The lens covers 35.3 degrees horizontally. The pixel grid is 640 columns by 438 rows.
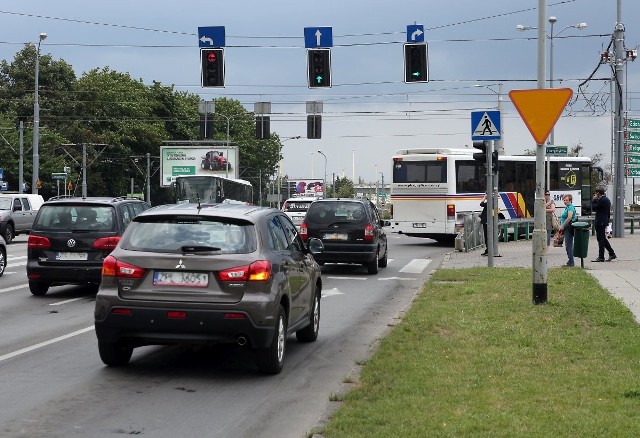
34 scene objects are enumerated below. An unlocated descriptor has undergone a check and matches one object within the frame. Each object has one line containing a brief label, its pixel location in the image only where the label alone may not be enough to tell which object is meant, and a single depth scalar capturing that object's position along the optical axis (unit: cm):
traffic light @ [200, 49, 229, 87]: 2692
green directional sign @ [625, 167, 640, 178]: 4025
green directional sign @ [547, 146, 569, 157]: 4061
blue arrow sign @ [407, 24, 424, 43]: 2669
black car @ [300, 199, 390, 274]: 2338
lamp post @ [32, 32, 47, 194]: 5201
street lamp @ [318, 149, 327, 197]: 11003
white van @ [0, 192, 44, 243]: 3738
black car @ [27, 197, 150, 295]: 1716
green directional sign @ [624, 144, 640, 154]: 4038
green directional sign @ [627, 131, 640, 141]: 4012
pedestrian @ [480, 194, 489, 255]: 2936
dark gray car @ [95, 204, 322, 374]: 927
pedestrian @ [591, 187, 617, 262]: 2483
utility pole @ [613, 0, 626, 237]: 3903
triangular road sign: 1405
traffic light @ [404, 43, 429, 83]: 2631
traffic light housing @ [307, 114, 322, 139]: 4025
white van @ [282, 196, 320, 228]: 5241
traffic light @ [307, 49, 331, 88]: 2705
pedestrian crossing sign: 2195
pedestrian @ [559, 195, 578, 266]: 2333
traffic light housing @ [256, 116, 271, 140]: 4428
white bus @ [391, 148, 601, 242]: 3669
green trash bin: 2294
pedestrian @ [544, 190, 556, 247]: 3109
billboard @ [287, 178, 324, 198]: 11531
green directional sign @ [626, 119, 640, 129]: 4016
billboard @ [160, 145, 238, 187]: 7006
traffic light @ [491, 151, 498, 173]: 2348
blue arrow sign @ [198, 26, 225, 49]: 2706
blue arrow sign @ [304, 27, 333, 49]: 2709
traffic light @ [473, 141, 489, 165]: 2311
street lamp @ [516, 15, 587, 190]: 4081
